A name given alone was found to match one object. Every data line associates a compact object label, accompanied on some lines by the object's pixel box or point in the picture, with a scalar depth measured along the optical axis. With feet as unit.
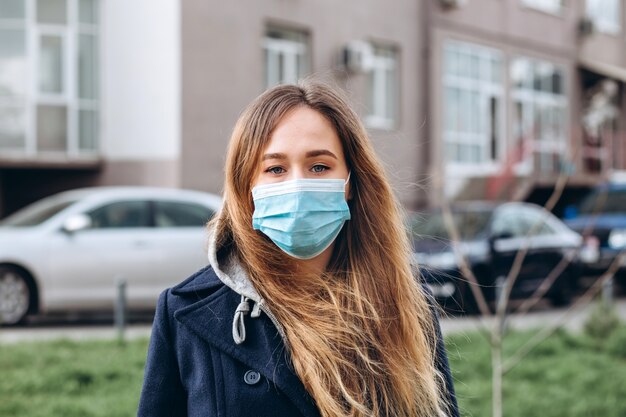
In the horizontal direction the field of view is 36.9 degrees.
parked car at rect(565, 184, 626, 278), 55.26
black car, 44.52
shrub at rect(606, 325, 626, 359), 31.39
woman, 7.73
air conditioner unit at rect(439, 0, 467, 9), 72.02
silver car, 37.45
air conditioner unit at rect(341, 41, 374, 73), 63.46
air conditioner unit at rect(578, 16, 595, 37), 89.15
